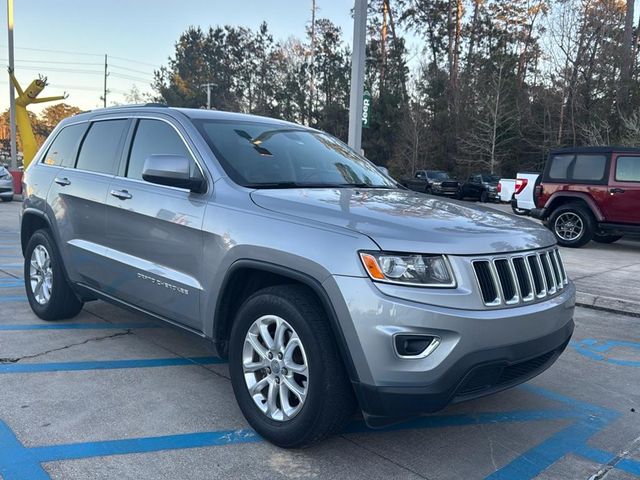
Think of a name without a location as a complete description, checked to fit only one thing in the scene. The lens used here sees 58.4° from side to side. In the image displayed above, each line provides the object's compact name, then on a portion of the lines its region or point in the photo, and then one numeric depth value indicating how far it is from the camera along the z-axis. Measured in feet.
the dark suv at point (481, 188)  99.60
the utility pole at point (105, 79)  233.02
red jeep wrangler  35.01
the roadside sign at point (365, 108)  41.75
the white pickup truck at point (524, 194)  49.88
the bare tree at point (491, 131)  122.42
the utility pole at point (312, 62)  161.89
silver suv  8.65
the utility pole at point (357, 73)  33.45
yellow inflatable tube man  71.10
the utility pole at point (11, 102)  69.77
